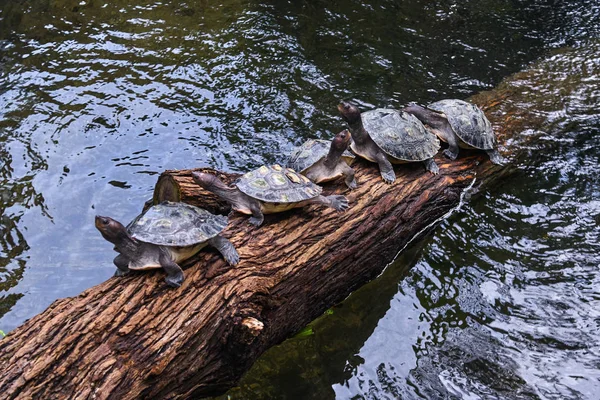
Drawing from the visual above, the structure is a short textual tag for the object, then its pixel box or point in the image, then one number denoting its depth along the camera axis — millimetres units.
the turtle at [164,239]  3242
